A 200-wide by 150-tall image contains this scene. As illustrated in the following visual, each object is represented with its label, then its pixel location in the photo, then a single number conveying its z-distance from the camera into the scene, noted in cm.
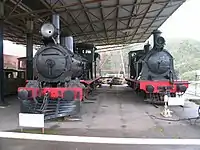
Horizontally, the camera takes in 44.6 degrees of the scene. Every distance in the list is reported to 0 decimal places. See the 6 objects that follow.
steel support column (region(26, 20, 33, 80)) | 1382
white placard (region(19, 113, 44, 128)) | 528
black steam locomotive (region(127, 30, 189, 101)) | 1002
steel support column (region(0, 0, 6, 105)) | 984
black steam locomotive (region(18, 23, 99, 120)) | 696
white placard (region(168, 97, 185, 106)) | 739
